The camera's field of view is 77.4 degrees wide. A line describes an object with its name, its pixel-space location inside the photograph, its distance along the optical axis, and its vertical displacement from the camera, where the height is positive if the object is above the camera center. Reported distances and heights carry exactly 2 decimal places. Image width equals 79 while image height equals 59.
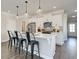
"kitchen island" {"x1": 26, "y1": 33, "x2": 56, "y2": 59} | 2.08 -0.82
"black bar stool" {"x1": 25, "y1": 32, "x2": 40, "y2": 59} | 2.08 -0.59
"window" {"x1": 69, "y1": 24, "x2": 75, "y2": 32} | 8.05 +0.08
